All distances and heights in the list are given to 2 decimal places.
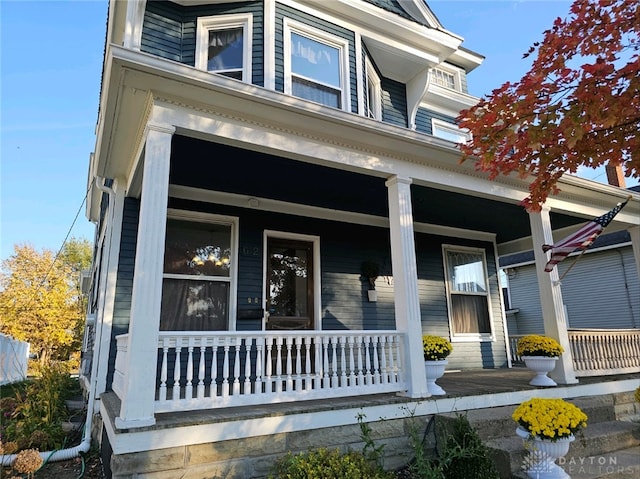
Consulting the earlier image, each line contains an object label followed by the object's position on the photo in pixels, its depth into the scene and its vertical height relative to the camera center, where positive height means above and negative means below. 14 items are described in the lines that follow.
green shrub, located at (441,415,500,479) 3.02 -0.92
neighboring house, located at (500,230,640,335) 11.18 +1.18
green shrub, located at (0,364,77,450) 4.40 -0.89
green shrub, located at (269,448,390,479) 2.76 -0.89
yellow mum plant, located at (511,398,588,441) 3.10 -0.66
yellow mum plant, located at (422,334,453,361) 4.41 -0.16
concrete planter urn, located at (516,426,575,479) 3.11 -0.93
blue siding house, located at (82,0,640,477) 3.32 +1.80
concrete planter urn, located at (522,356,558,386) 4.89 -0.42
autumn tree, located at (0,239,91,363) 16.91 +1.51
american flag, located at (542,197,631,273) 5.03 +1.08
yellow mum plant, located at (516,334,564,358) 4.91 -0.18
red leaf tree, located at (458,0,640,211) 3.30 +1.91
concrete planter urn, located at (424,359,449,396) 4.34 -0.38
